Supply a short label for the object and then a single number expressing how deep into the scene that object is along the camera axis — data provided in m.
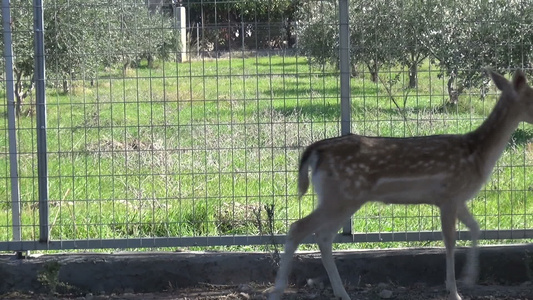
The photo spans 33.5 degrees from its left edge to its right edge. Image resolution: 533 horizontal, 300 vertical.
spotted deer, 6.83
